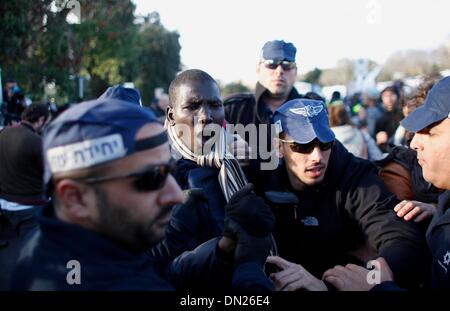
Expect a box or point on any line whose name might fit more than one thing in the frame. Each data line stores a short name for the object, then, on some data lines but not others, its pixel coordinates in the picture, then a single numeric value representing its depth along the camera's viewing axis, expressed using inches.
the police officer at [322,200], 99.1
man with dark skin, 74.6
